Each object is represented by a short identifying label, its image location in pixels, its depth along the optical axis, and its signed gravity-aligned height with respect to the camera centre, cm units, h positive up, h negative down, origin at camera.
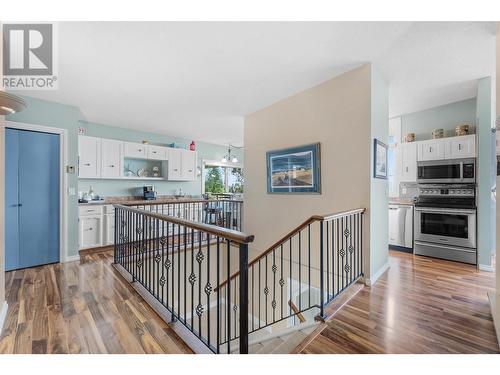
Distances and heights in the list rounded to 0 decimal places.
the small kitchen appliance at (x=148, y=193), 561 -15
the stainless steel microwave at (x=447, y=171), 348 +25
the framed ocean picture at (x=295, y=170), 326 +25
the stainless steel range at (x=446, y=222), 337 -52
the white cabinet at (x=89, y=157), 460 +59
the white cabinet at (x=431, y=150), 384 +63
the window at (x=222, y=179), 747 +25
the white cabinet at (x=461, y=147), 350 +62
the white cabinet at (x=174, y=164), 597 +57
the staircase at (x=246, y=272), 167 -110
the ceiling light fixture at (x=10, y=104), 160 +58
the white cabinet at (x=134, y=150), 523 +82
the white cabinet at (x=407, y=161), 420 +46
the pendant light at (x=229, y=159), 748 +91
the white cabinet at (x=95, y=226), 425 -73
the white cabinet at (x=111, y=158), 491 +61
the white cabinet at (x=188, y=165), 624 +58
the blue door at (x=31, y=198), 330 -17
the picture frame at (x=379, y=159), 276 +34
